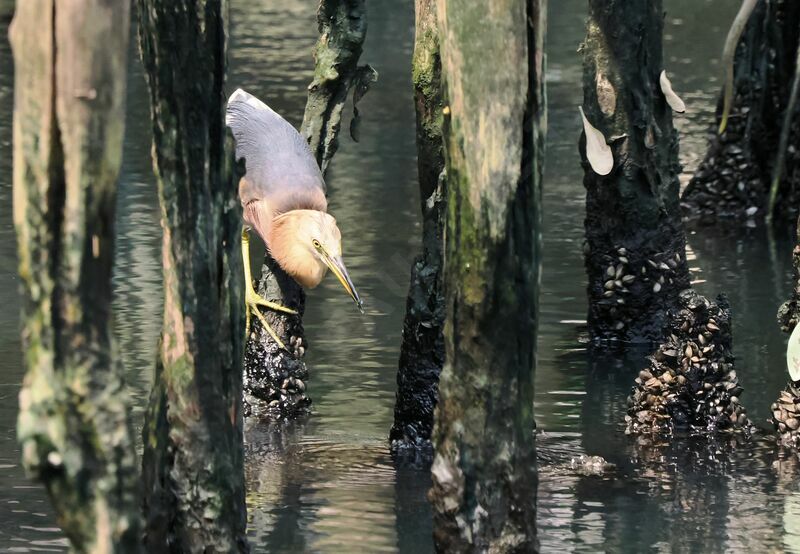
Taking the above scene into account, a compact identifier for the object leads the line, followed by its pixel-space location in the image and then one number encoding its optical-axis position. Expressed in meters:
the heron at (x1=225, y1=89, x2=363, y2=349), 16.30
